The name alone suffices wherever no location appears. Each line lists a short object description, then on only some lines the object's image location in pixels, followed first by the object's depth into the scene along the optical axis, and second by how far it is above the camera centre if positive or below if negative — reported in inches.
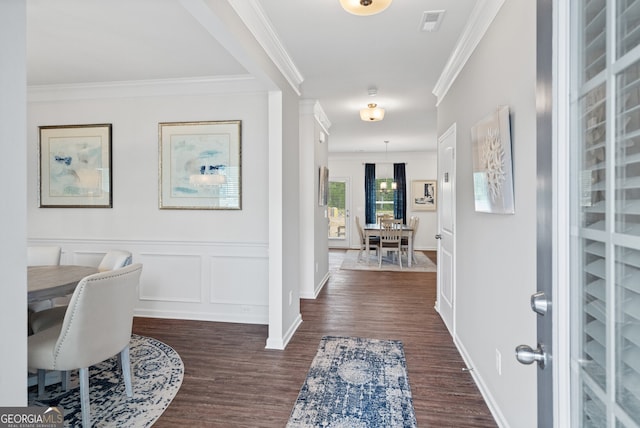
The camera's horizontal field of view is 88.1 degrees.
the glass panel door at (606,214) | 23.4 -0.2
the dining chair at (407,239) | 270.1 -22.9
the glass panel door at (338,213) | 376.5 -1.2
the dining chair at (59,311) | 90.6 -28.9
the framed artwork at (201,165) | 140.3 +20.4
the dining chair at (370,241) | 282.5 -25.0
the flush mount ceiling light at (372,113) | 166.4 +50.1
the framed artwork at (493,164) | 70.7 +11.4
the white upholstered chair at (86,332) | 72.2 -27.6
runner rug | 79.0 -49.2
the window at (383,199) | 368.5 +13.7
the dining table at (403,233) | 267.0 -17.7
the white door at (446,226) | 128.7 -6.1
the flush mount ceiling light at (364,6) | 71.4 +45.1
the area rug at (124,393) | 79.0 -48.7
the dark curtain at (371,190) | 368.5 +24.3
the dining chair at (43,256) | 119.9 -15.6
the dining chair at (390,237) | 263.0 -20.4
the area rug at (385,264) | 256.7 -43.4
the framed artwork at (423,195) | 358.5 +18.2
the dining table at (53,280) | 81.0 -18.3
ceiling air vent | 89.6 +53.9
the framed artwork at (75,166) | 147.5 +21.1
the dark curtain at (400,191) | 361.7 +22.7
